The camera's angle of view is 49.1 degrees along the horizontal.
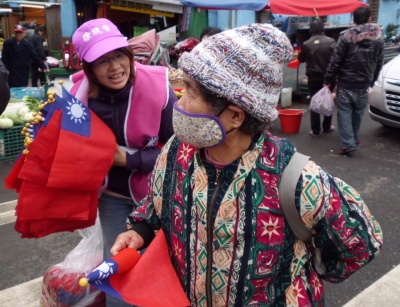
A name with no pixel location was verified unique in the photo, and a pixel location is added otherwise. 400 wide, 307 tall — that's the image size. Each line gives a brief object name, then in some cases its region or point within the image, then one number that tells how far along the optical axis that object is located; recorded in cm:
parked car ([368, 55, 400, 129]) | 661
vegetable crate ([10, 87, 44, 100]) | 771
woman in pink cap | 219
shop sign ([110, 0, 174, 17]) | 1215
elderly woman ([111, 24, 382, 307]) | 131
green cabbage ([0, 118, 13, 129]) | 600
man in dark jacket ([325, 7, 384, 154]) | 576
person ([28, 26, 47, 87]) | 1117
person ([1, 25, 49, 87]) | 972
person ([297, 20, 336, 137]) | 746
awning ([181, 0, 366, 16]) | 952
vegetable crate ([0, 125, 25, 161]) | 612
